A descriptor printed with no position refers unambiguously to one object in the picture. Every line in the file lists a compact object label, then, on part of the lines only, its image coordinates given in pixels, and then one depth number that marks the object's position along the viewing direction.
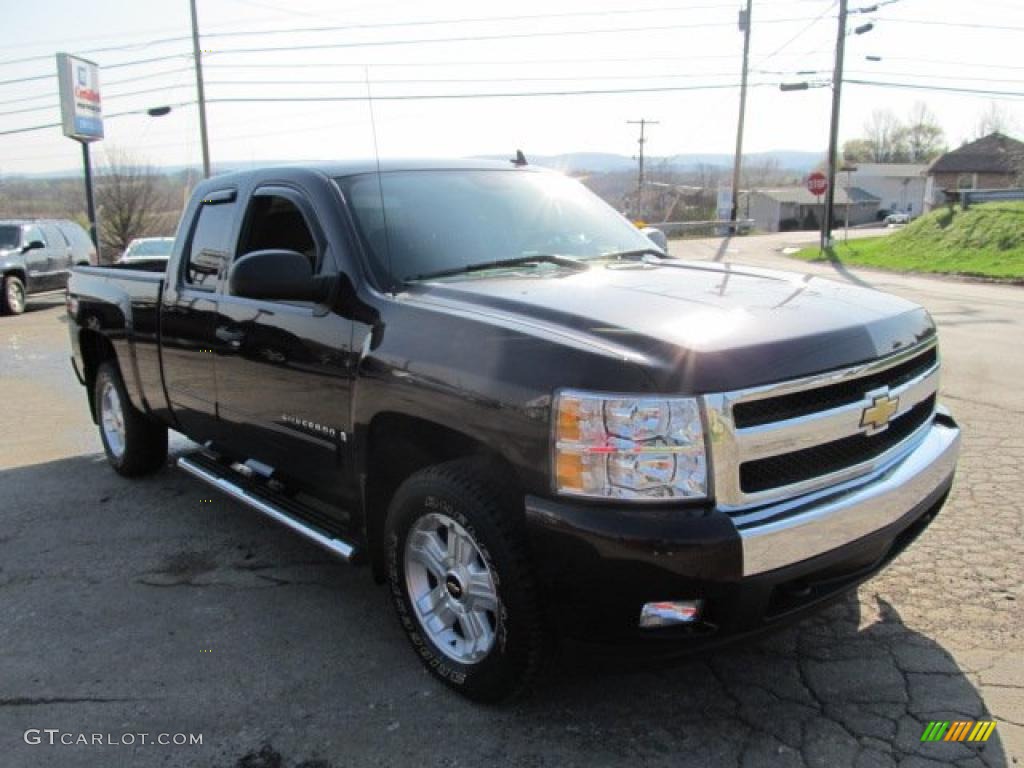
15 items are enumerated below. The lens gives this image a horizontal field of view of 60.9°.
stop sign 34.72
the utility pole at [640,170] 68.51
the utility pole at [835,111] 34.66
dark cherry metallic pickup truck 2.51
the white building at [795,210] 101.69
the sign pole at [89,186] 28.64
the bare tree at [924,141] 133.88
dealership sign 28.16
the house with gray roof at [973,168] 83.38
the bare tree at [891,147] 137.00
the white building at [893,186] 115.02
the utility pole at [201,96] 33.16
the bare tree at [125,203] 53.19
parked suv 18.19
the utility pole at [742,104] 43.25
